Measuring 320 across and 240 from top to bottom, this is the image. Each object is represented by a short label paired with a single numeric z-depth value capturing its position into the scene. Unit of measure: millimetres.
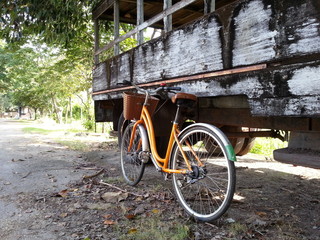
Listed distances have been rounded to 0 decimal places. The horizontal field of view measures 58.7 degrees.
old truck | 2203
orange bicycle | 2580
